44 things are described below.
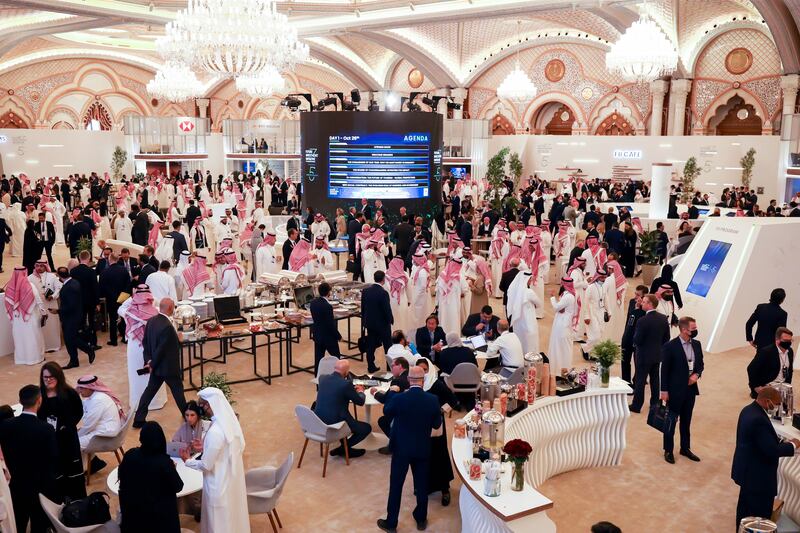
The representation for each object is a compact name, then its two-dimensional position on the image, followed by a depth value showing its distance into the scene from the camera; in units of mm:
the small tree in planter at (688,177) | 20716
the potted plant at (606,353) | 6340
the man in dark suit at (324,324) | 8023
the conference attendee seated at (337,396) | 6160
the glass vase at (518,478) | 4660
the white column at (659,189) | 16062
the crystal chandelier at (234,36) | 10906
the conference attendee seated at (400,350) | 6980
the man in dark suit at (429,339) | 7492
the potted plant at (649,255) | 13039
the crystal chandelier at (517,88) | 22531
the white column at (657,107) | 23375
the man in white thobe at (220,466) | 4586
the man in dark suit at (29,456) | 4734
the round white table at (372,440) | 6734
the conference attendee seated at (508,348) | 7059
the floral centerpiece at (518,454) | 4590
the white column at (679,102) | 22906
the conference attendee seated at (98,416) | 5875
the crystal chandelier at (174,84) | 22297
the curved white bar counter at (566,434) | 5281
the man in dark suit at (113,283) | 9508
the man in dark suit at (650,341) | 7188
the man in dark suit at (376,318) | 8430
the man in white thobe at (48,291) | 9195
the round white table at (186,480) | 4941
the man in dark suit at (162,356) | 6895
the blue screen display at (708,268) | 10000
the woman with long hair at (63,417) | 5191
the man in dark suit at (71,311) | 8547
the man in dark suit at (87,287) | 9234
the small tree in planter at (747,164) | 20375
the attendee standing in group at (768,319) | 7844
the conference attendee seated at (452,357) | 7250
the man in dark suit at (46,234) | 13430
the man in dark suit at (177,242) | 12234
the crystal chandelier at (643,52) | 15250
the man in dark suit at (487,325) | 7852
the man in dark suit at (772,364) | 6824
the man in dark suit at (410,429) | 5234
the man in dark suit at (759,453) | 4871
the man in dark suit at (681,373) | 6371
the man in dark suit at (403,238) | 13602
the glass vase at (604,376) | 6469
